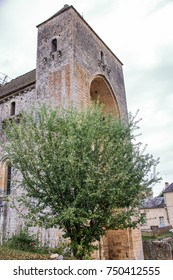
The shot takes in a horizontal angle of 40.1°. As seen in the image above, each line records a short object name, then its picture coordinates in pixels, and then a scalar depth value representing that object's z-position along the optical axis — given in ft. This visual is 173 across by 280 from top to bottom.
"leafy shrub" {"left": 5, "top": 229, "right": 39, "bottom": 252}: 30.14
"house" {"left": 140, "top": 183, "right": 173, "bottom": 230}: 110.64
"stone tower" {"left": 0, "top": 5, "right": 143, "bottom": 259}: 42.32
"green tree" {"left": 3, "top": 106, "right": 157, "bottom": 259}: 21.50
